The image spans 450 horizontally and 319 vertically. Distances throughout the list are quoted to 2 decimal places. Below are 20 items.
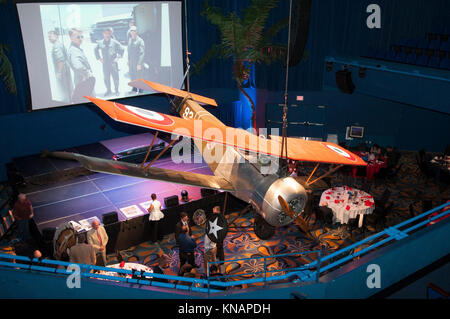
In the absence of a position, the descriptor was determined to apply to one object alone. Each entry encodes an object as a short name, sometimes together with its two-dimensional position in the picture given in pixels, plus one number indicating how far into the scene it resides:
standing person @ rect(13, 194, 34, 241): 9.45
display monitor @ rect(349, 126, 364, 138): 16.84
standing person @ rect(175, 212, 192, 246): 8.67
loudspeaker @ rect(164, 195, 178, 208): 10.56
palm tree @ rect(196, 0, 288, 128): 14.64
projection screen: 13.09
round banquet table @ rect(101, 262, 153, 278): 7.66
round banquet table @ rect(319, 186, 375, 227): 10.49
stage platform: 10.66
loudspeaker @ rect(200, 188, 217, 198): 11.28
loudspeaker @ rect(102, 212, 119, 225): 9.68
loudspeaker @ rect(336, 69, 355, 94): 14.75
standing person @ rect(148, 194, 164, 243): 10.01
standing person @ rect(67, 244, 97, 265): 7.76
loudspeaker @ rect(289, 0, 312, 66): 10.07
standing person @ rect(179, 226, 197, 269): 8.41
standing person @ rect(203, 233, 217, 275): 8.66
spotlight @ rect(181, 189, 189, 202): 11.02
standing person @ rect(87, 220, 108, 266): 8.45
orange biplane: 6.77
